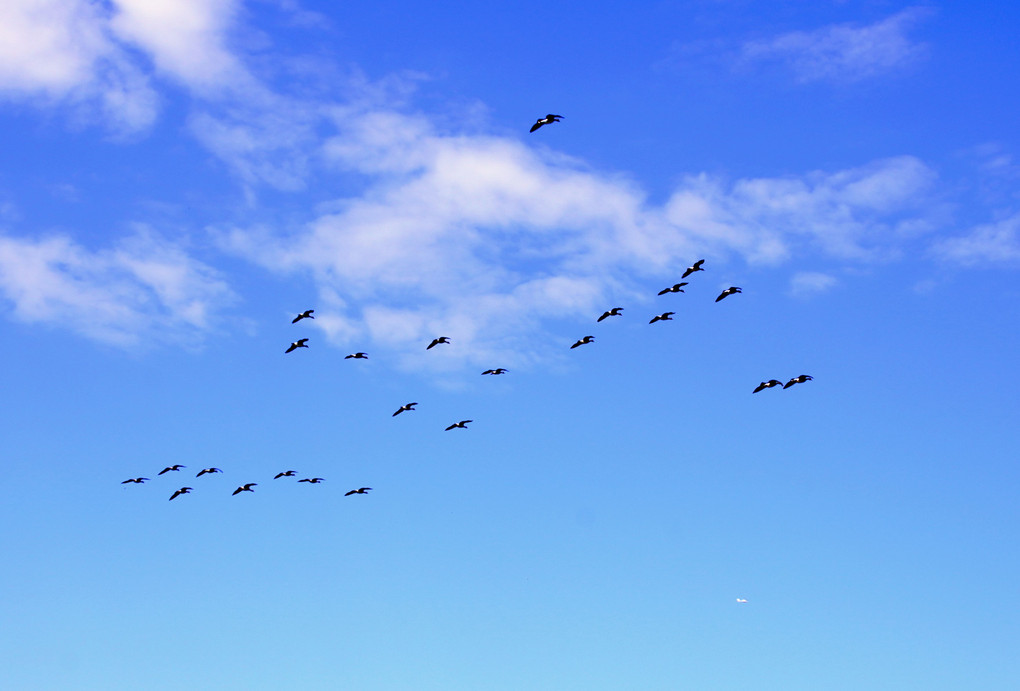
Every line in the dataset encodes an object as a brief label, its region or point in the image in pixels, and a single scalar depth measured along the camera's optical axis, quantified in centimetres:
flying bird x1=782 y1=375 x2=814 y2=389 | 12656
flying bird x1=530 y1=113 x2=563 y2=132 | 12719
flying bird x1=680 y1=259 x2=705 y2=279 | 13675
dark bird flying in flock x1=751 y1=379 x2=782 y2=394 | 13100
